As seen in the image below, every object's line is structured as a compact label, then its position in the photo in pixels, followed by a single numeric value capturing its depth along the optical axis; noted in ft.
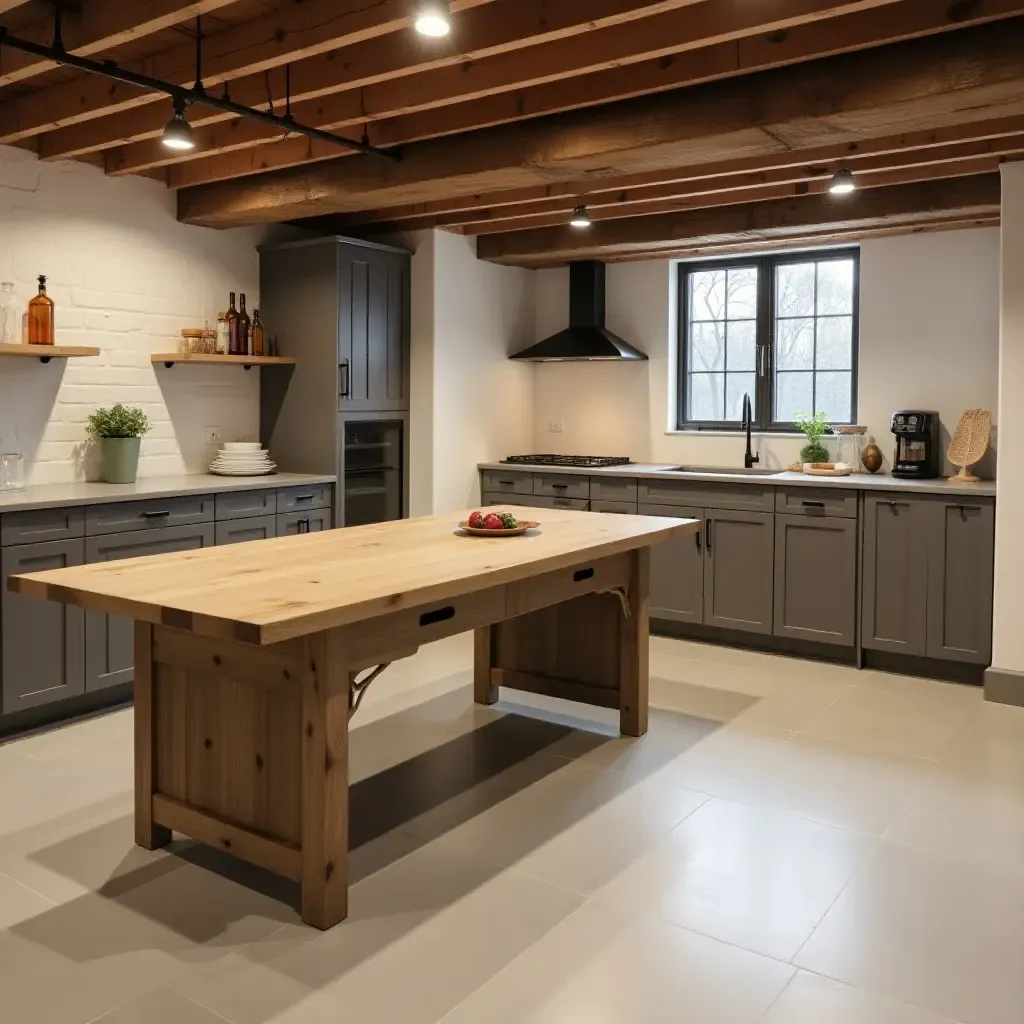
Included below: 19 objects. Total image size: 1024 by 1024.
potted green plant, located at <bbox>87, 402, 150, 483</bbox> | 15.38
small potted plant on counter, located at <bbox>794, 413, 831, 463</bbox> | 18.56
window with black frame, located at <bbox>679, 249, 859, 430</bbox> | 18.95
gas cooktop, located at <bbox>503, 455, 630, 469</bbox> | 20.26
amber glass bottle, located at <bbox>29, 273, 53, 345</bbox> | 14.44
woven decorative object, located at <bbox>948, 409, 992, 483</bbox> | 16.34
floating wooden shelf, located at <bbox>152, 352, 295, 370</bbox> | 16.35
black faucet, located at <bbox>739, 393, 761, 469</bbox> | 19.25
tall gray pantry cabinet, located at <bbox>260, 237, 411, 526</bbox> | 17.76
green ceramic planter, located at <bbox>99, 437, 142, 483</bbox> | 15.37
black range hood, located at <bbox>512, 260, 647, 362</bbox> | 20.26
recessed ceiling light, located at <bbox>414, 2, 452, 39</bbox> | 8.32
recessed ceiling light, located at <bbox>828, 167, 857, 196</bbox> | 12.80
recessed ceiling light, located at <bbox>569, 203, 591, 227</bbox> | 15.75
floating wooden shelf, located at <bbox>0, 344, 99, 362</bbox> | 13.75
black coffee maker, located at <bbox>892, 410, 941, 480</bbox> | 16.93
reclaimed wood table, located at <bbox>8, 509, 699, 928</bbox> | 7.92
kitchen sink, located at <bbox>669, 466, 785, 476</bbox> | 18.25
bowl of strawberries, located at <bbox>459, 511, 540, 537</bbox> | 11.48
